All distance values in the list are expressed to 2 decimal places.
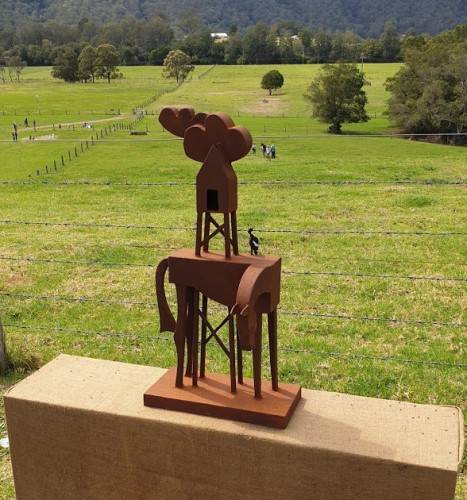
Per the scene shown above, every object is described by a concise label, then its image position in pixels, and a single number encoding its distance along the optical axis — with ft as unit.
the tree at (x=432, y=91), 120.35
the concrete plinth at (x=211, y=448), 9.48
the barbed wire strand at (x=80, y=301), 23.88
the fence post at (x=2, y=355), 18.17
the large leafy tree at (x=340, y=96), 141.90
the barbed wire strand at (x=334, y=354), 18.71
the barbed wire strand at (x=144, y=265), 27.73
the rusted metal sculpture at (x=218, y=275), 9.78
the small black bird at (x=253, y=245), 11.40
